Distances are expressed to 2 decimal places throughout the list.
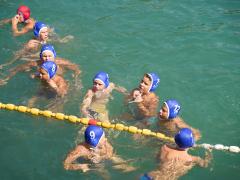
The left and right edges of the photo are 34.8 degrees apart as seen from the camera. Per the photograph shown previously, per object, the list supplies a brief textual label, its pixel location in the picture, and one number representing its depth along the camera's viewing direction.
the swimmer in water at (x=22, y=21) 14.79
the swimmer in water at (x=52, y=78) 11.03
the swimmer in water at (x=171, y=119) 9.69
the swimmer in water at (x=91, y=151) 8.73
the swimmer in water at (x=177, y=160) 8.65
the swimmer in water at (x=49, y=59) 12.02
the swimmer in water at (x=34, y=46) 13.34
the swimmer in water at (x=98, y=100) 10.71
